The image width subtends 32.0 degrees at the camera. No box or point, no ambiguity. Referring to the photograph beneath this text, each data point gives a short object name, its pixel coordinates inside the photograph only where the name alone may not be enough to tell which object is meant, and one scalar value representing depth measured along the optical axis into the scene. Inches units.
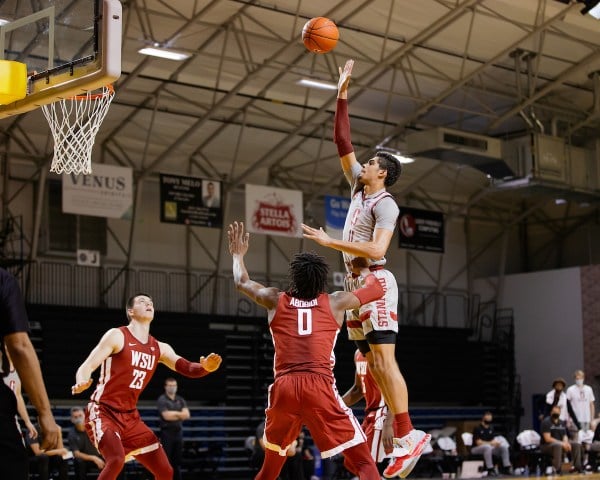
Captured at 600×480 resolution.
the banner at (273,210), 945.4
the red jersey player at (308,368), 264.2
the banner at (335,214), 989.2
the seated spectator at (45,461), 601.0
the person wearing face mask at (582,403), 816.9
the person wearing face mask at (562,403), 778.1
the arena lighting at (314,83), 857.5
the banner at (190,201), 919.7
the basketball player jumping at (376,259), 291.1
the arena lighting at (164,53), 769.6
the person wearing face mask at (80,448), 639.1
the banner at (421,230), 1071.0
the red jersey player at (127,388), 331.0
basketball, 360.2
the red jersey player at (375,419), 309.9
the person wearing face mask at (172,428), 641.6
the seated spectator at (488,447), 846.5
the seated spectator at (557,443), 776.3
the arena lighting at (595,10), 673.0
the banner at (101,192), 844.6
